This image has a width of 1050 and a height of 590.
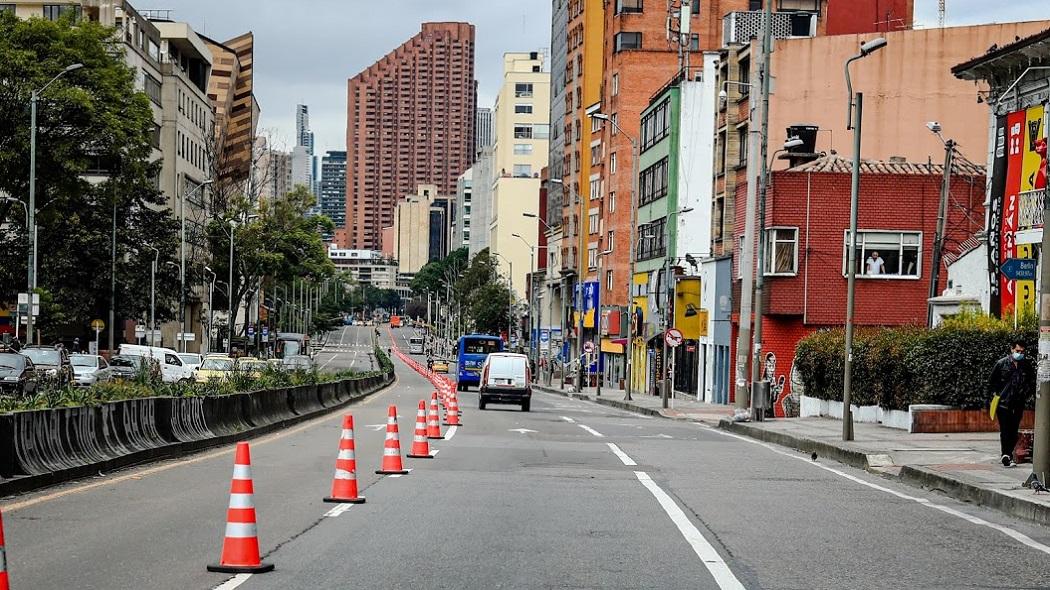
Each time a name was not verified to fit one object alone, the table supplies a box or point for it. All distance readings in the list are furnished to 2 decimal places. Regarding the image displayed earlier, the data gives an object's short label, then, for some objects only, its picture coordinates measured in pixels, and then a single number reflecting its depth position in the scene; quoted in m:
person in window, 49.34
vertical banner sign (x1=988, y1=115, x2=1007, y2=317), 34.56
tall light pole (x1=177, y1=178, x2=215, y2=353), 79.56
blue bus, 79.62
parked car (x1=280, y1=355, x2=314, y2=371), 65.39
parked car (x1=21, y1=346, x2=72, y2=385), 41.66
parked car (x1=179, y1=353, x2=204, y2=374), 59.23
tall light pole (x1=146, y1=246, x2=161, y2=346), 78.06
